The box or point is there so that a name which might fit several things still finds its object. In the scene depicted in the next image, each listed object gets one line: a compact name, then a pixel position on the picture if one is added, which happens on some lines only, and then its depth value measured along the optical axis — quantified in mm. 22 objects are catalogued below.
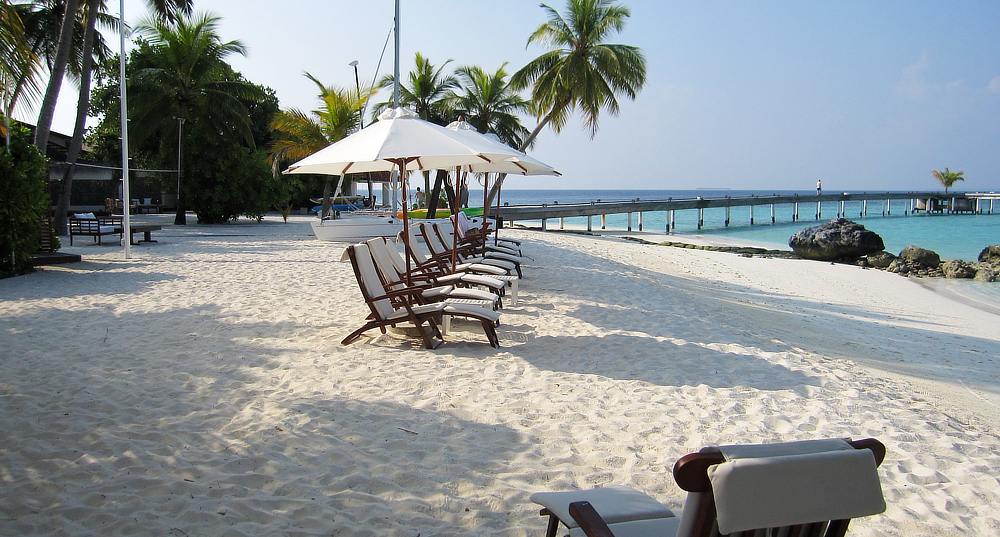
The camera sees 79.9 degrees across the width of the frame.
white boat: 15914
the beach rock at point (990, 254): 18436
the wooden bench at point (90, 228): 14516
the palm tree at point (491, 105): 23344
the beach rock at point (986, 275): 15414
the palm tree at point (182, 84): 21078
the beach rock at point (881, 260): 18406
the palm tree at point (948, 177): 58781
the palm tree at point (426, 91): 22872
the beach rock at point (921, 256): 17500
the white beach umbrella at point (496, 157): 6224
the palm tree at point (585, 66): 20719
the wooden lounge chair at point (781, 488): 1468
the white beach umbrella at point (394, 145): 5391
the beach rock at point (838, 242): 19594
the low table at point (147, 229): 14431
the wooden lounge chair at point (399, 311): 5469
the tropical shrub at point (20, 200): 8867
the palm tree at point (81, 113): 14633
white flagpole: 11516
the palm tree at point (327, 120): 20438
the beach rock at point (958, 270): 16094
